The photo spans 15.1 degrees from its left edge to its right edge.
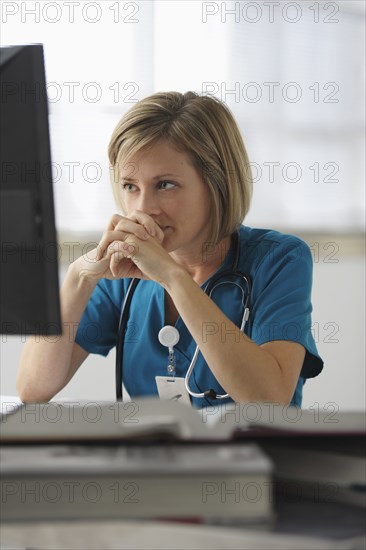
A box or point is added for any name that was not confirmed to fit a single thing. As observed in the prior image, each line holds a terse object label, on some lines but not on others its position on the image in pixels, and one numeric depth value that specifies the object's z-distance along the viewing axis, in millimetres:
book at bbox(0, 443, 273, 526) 1234
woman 2139
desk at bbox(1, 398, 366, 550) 1203
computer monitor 1635
